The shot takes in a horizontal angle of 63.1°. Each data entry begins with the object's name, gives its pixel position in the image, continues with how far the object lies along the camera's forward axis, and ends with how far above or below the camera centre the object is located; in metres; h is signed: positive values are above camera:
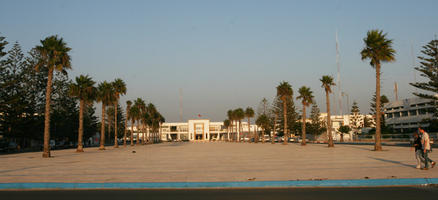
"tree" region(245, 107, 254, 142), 110.03 +4.59
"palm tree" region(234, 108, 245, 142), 116.76 +4.55
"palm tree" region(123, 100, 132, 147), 83.83 +5.98
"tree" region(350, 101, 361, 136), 109.19 +4.38
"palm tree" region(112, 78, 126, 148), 65.44 +7.80
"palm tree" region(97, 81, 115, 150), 60.28 +6.15
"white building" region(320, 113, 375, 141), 103.53 +0.40
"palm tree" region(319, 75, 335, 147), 50.12 +6.13
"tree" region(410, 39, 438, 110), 57.81 +9.10
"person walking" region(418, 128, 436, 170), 13.68 -0.76
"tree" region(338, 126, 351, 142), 91.54 -0.70
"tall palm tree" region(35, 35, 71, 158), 32.69 +6.99
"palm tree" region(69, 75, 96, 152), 44.96 +5.18
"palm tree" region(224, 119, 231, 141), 145.10 +2.13
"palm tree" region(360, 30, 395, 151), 33.97 +7.21
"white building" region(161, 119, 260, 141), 181.62 -0.77
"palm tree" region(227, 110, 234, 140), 123.44 +4.74
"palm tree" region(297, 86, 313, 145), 61.19 +5.27
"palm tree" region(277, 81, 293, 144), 68.81 +7.08
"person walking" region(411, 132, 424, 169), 13.99 -0.89
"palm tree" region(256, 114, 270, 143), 97.94 +1.79
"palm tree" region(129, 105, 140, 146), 88.88 +4.06
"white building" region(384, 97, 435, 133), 87.62 +3.09
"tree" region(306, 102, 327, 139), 108.32 +0.83
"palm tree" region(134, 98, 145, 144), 93.58 +6.39
